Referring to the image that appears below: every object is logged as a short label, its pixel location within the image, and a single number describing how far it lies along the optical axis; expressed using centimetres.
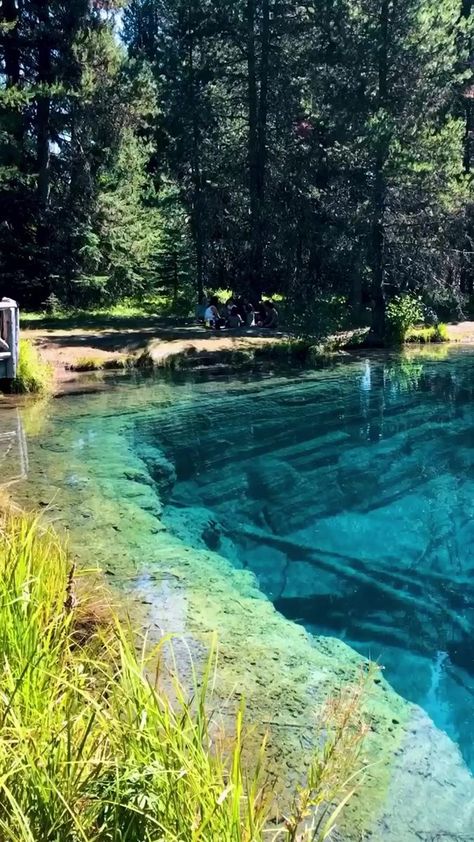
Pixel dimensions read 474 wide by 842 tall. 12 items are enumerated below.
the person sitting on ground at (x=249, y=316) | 2311
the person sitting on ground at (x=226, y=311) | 2281
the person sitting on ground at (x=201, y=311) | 2423
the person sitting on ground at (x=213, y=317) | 2241
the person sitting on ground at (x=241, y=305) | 2431
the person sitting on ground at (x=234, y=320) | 2241
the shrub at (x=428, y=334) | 2250
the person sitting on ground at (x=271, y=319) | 2264
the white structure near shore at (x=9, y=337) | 1172
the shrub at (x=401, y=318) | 2189
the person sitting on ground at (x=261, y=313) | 2347
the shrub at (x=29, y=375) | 1379
